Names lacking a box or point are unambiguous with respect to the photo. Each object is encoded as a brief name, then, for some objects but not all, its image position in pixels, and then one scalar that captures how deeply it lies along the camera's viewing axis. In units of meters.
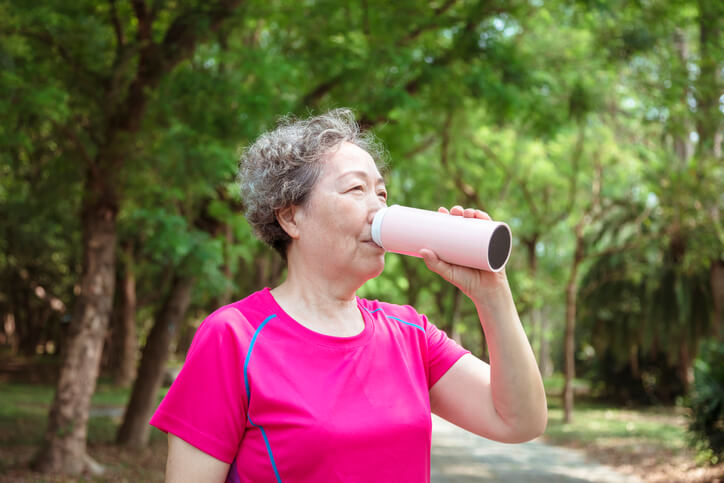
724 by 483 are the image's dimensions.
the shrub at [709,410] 8.56
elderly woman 1.76
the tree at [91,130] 8.48
